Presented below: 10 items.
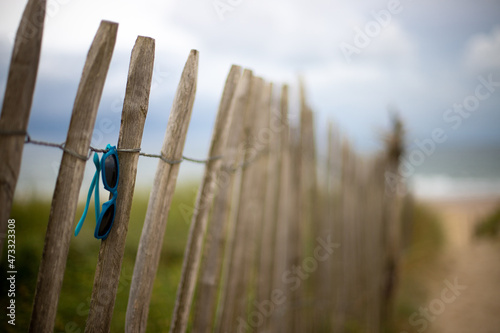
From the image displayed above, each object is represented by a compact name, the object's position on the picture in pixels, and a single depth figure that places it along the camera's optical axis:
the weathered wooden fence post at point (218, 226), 1.84
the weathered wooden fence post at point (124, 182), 1.19
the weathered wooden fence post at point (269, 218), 2.42
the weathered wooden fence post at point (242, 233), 2.04
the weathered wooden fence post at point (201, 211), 1.59
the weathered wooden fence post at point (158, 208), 1.34
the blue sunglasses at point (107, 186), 1.13
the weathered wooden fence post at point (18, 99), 0.90
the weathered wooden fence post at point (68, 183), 1.03
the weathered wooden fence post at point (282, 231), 2.54
